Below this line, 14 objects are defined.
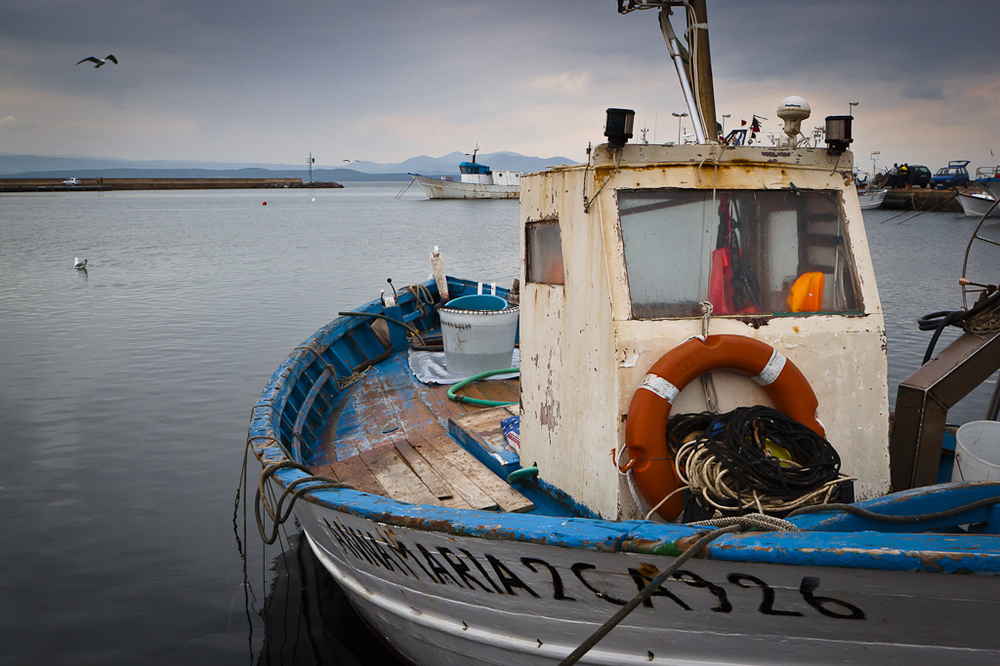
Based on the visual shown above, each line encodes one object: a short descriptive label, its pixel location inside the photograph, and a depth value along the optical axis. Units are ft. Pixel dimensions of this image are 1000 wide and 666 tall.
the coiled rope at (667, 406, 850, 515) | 10.79
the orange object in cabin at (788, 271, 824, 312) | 13.30
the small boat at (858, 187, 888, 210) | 195.52
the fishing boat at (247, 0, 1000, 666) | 8.87
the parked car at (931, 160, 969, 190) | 200.91
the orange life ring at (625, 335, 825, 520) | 11.74
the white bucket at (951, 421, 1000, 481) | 12.73
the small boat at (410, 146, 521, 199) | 344.90
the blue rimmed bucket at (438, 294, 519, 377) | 25.29
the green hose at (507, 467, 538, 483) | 15.39
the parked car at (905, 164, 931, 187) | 216.33
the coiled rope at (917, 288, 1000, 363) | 14.85
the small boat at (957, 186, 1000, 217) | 147.84
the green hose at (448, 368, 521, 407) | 22.74
